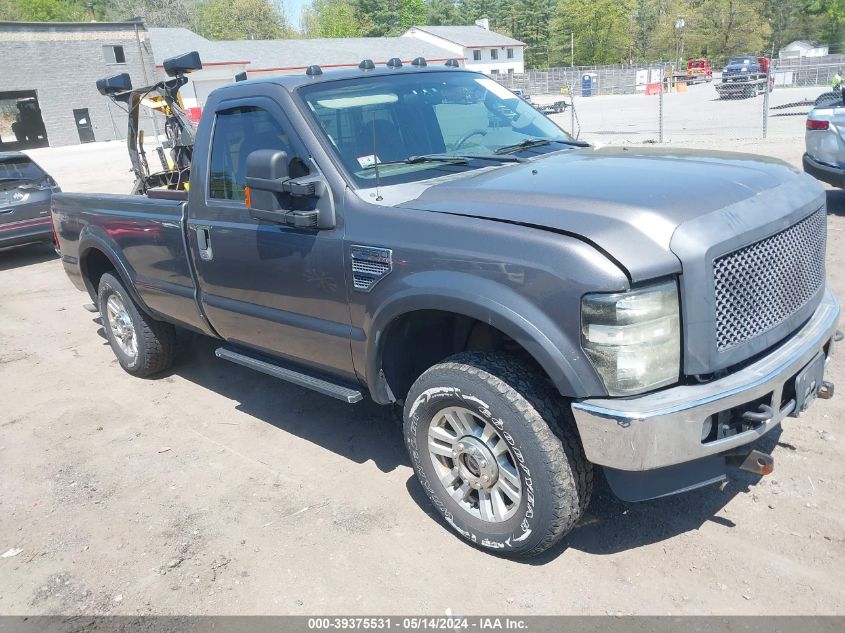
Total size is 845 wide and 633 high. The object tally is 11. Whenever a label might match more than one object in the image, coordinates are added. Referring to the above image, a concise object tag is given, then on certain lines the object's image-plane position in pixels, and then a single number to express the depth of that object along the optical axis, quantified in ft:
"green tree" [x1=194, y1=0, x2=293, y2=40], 298.15
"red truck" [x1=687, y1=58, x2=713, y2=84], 183.96
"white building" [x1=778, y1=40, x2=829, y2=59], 224.33
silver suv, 27.02
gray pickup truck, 8.65
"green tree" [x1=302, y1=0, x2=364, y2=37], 301.02
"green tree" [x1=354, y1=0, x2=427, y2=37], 301.43
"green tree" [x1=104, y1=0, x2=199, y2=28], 294.25
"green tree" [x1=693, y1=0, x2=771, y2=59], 240.12
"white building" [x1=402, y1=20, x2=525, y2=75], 245.45
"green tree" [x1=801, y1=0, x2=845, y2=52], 249.14
